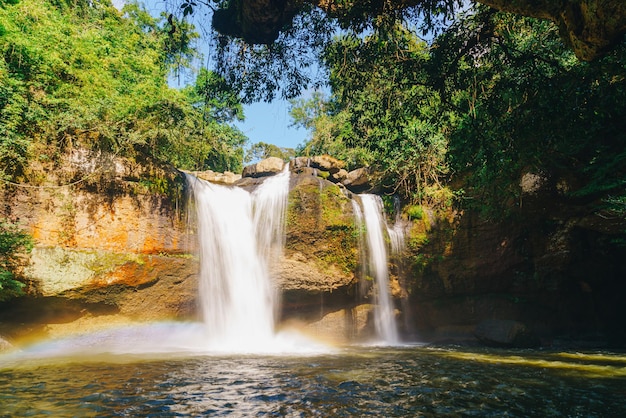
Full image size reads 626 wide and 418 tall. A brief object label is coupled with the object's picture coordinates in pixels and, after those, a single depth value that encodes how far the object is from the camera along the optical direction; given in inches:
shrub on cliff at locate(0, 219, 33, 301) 327.3
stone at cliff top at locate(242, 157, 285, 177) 705.6
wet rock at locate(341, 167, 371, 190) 653.3
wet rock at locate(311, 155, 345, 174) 657.0
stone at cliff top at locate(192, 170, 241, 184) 738.8
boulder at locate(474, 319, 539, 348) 430.6
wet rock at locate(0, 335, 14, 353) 320.5
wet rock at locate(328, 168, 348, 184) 671.8
